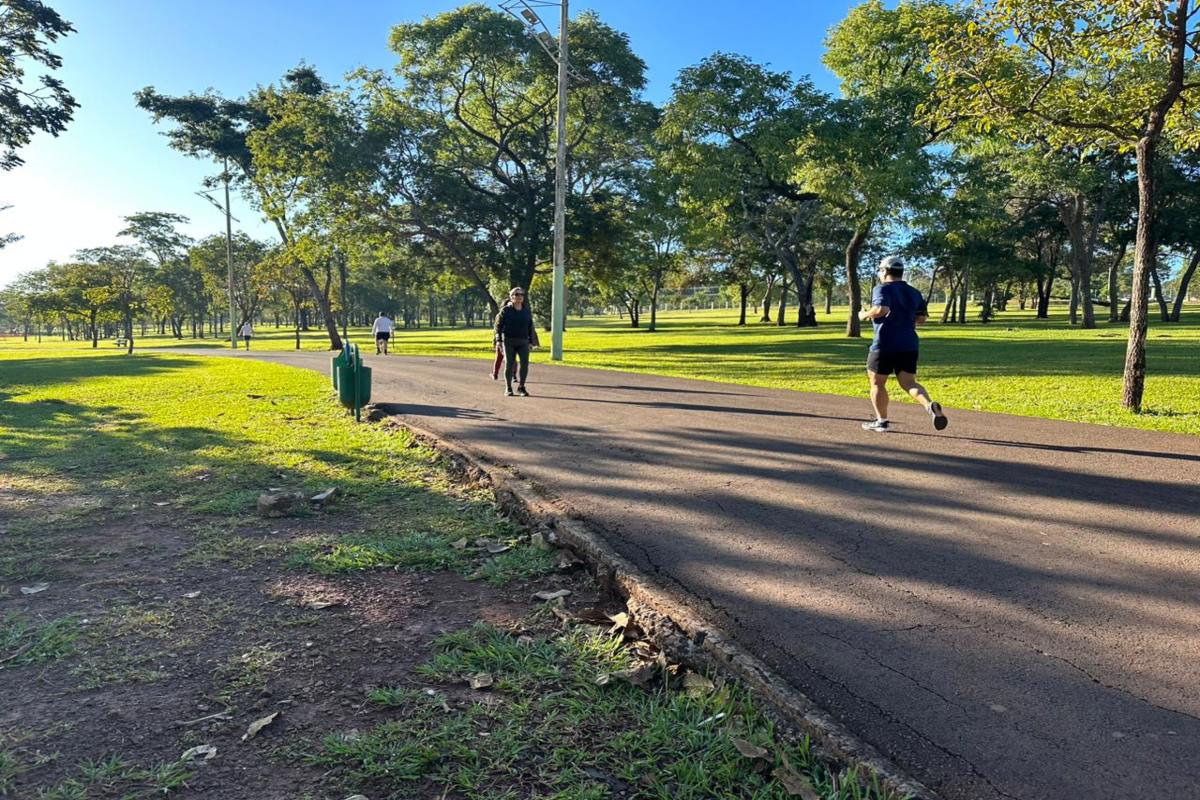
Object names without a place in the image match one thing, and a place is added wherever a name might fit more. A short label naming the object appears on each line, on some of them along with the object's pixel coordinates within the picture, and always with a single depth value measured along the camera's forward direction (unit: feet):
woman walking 35.63
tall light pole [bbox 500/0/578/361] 62.64
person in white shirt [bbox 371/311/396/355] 82.15
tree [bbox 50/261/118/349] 122.11
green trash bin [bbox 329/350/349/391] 31.76
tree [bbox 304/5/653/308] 85.35
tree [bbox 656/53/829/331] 75.72
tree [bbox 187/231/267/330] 194.39
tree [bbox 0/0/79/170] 73.46
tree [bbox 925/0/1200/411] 27.25
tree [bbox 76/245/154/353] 127.13
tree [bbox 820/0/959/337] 68.33
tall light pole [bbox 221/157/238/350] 125.80
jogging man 22.57
